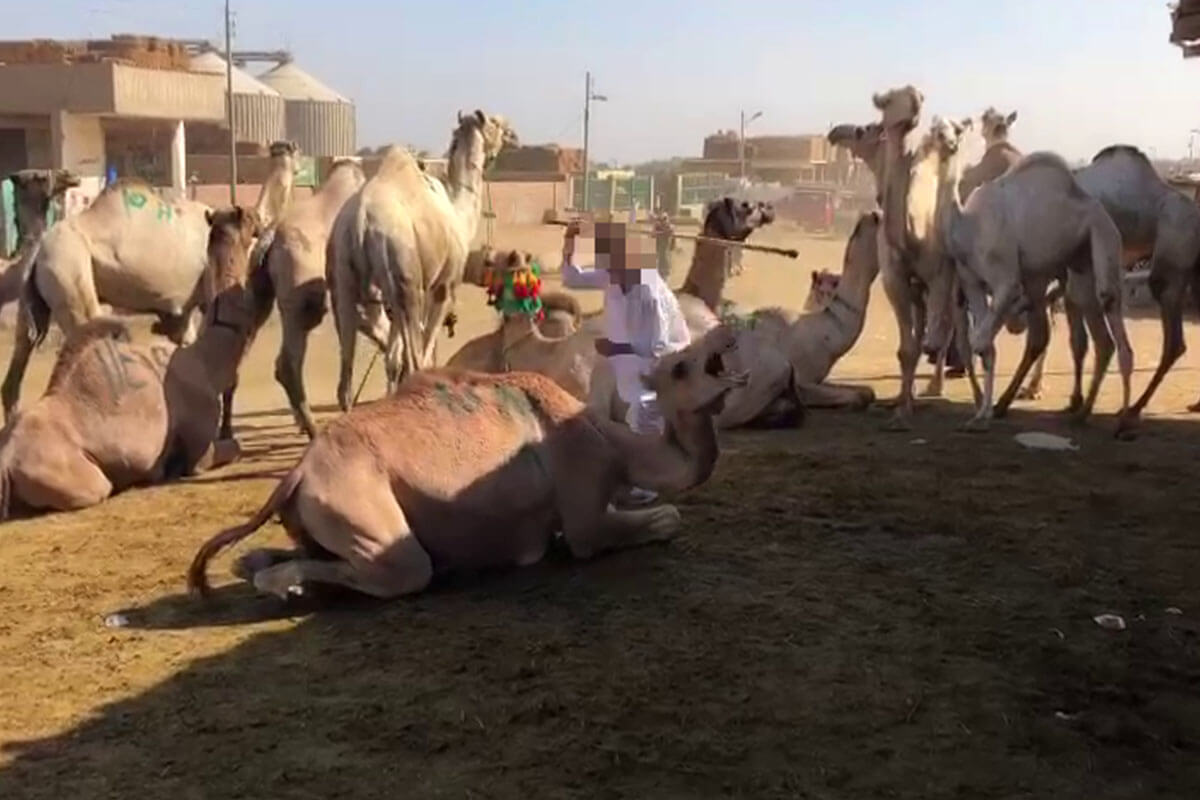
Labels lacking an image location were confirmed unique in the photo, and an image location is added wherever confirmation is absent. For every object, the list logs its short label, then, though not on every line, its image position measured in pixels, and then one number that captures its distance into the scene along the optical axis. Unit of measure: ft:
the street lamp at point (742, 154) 161.08
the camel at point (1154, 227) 33.22
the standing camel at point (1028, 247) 31.30
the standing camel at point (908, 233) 32.50
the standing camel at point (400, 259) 30.09
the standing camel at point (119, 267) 32.53
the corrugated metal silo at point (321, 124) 161.79
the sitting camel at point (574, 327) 30.27
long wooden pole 23.24
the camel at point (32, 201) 39.13
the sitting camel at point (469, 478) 18.39
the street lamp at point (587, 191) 113.68
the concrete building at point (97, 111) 95.45
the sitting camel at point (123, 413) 24.54
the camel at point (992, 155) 43.19
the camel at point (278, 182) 41.42
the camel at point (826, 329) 35.01
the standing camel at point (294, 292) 30.73
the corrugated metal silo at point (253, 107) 142.31
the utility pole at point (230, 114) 82.62
